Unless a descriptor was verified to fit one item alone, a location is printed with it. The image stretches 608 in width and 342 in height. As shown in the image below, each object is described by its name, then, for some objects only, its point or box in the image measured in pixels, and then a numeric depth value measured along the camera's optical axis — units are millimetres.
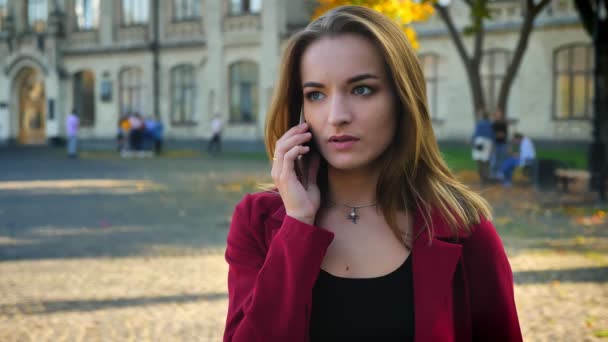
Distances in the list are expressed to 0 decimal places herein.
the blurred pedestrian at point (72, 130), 29688
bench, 15250
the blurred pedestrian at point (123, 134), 33259
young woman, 1931
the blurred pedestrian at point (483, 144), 18000
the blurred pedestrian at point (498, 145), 18938
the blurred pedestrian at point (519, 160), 18197
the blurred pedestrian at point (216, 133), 32625
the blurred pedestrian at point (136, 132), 32131
